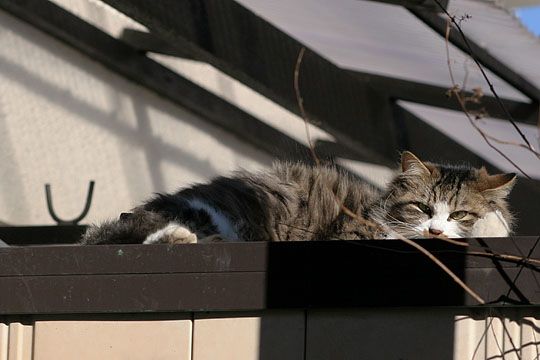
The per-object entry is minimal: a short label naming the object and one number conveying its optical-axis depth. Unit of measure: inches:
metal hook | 389.1
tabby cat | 245.9
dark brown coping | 159.3
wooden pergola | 307.3
